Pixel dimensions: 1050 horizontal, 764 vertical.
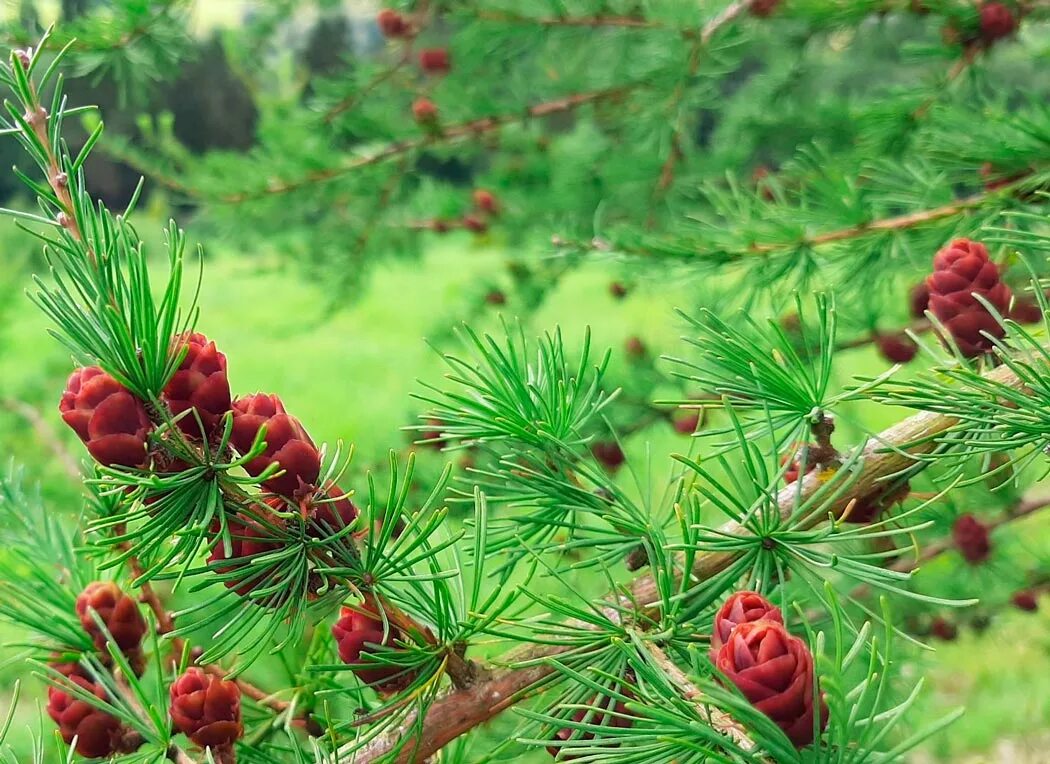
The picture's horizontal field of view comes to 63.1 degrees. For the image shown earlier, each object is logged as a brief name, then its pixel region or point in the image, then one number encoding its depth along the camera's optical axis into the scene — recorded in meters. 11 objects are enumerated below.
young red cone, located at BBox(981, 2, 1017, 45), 0.72
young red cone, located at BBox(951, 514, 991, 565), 0.70
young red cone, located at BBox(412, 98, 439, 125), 1.07
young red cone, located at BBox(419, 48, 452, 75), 1.34
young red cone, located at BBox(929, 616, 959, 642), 0.87
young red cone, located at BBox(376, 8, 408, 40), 1.20
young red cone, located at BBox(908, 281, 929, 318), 0.60
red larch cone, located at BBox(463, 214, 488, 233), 1.37
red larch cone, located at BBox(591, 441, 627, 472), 0.83
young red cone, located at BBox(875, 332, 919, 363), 0.66
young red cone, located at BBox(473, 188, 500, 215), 1.41
